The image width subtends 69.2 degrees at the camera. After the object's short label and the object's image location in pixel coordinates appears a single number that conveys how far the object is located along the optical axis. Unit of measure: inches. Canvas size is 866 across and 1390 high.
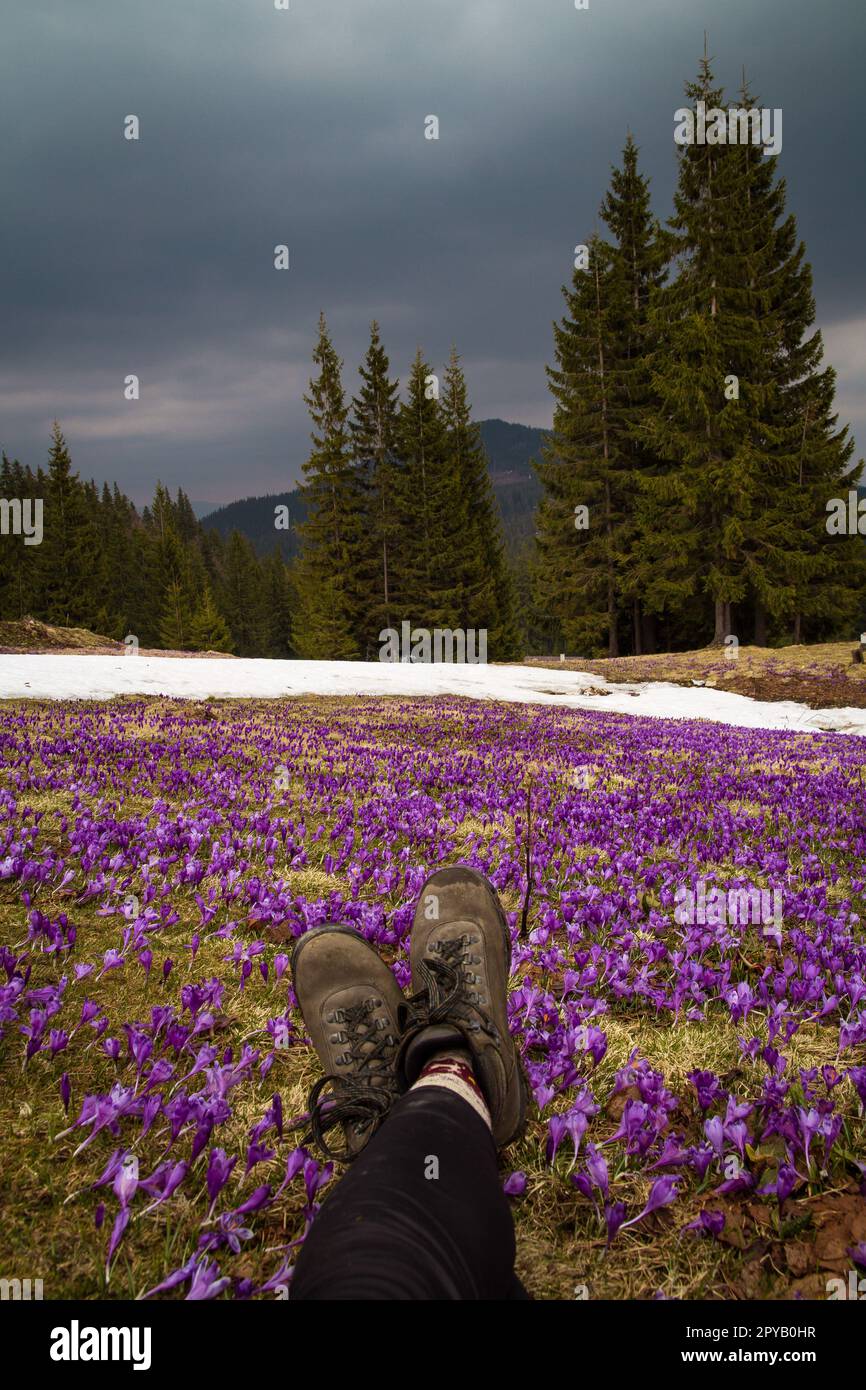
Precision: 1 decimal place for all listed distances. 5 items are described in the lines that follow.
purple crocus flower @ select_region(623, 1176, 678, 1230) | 71.2
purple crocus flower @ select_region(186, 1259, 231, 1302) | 59.3
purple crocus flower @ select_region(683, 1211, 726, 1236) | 71.2
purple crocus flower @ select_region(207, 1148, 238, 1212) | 70.5
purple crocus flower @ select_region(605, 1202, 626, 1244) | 69.4
